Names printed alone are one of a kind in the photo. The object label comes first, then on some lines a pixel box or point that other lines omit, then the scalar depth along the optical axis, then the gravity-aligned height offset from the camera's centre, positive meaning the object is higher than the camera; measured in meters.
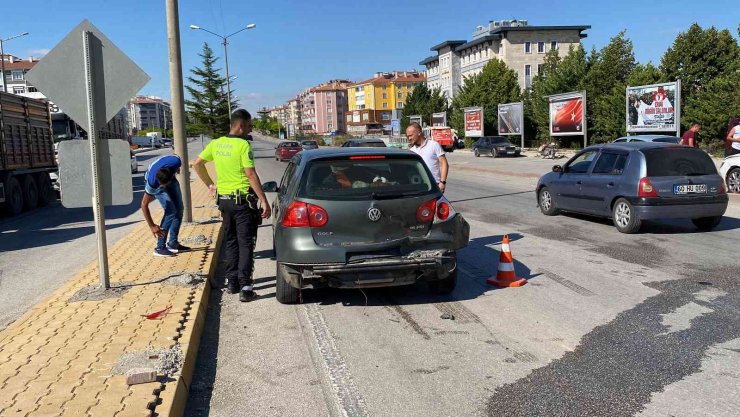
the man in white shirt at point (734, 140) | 15.47 -0.07
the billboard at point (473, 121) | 50.84 +1.98
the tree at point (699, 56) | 32.50 +4.44
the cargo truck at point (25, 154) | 15.45 +0.08
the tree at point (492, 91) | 55.66 +4.88
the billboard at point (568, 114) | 36.50 +1.71
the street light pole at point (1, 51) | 43.17 +7.60
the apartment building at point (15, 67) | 99.91 +15.65
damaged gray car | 5.54 -0.74
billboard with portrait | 27.55 +1.52
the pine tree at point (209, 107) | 51.59 +3.94
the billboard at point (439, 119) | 58.72 +2.58
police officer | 6.18 -0.44
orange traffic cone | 6.64 -1.43
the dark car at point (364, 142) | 20.62 +0.17
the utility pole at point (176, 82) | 10.73 +1.24
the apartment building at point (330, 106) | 184.50 +12.85
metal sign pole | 5.65 +0.02
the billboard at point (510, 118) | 44.41 +1.86
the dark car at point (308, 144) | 49.74 +0.41
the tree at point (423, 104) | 72.19 +5.09
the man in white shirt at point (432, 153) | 8.88 -0.11
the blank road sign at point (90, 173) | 5.72 -0.17
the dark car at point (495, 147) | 39.62 -0.23
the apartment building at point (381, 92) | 143.75 +14.37
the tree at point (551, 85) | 43.02 +4.18
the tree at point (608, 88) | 36.81 +3.45
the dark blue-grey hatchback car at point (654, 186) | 9.40 -0.74
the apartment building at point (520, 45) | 77.00 +12.82
